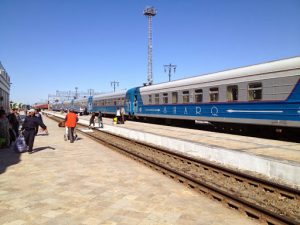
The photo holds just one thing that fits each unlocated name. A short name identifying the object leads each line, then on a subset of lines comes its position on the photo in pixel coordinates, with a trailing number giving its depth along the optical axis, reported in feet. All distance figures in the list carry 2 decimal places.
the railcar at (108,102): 115.34
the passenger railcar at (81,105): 187.18
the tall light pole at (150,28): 162.09
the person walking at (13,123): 48.48
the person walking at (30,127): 37.91
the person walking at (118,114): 93.56
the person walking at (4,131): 42.29
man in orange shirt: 50.41
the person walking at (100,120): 84.00
